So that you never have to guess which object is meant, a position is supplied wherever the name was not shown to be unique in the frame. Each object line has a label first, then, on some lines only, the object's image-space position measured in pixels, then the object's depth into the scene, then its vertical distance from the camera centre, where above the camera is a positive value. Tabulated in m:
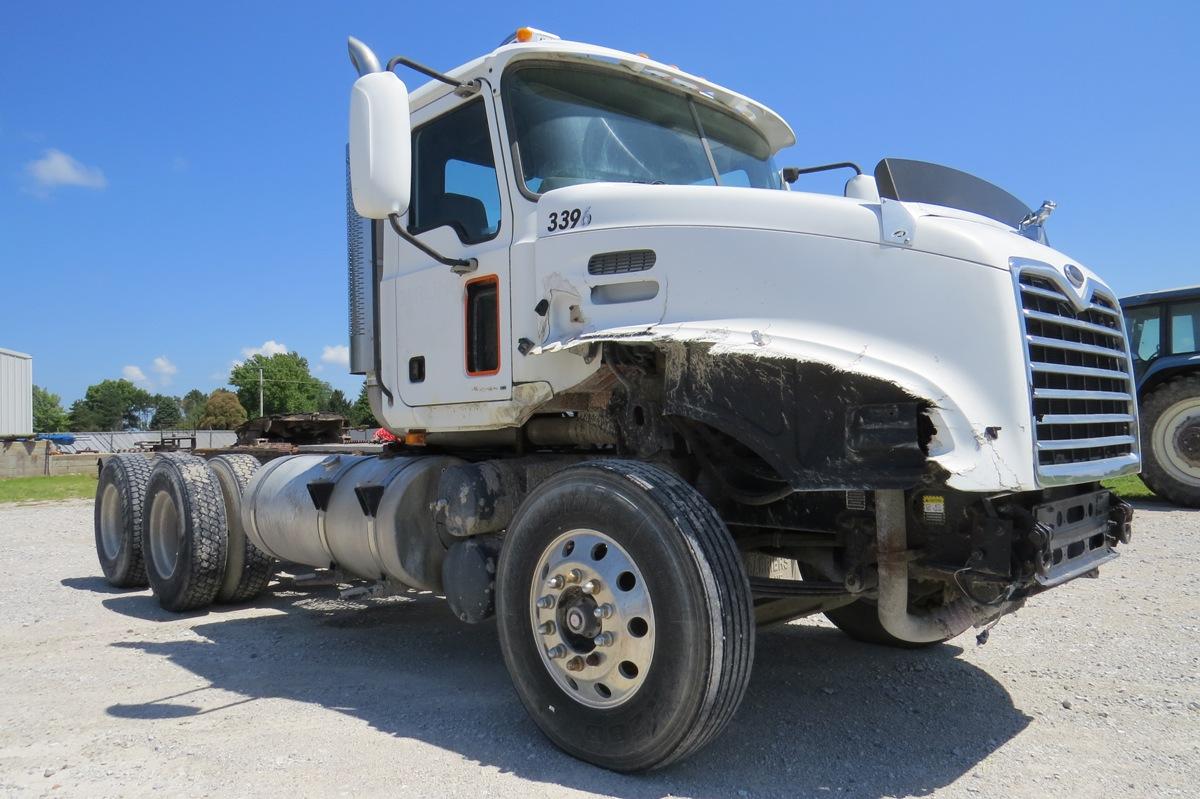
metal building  48.19 +2.84
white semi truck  3.16 +0.15
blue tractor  11.38 +0.36
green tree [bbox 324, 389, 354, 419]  90.21 +3.39
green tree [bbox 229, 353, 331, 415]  86.69 +5.32
